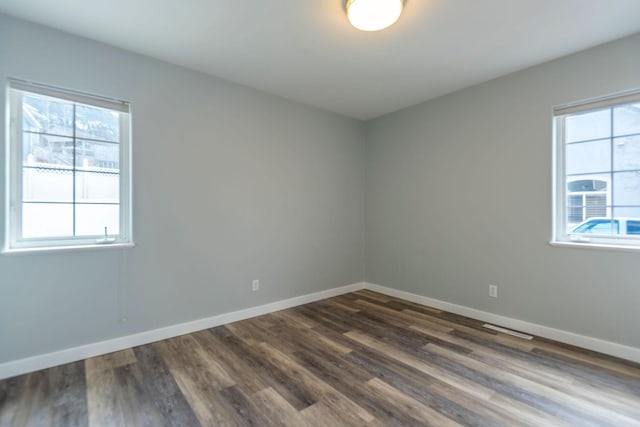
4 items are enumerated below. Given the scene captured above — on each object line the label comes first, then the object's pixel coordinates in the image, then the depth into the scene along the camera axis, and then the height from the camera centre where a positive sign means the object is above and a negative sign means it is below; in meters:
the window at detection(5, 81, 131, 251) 2.13 +0.32
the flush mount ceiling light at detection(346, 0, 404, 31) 1.81 +1.29
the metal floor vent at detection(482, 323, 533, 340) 2.66 -1.13
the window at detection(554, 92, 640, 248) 2.33 +0.36
